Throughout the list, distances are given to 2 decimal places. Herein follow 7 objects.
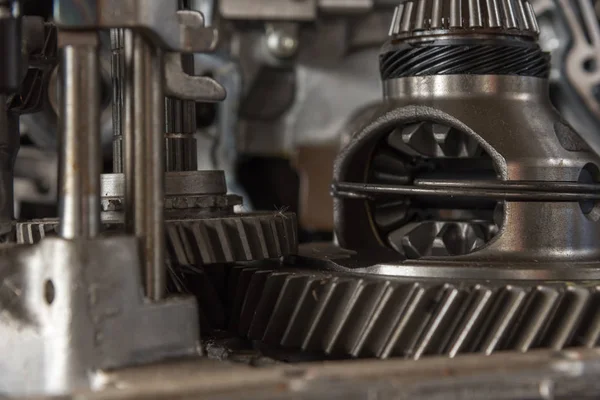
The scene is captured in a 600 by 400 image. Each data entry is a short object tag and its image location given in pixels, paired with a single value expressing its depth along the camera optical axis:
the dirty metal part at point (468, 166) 0.67
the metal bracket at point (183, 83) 0.60
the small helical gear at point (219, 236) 0.66
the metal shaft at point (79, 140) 0.57
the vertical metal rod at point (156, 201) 0.59
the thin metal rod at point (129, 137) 0.59
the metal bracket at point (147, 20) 0.58
